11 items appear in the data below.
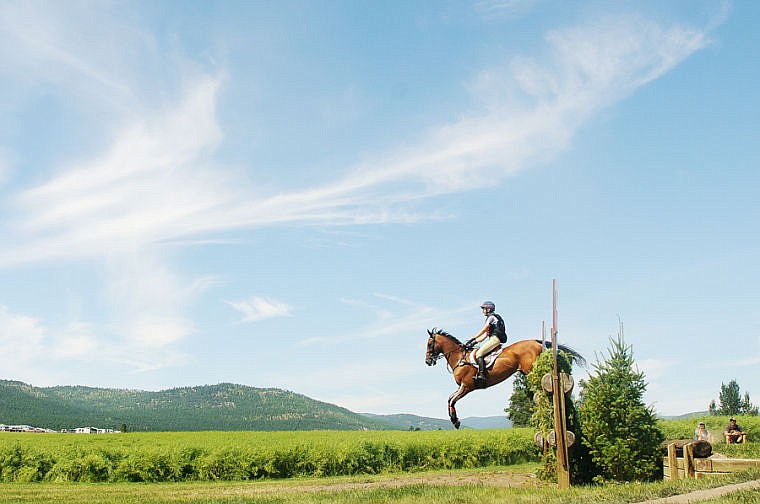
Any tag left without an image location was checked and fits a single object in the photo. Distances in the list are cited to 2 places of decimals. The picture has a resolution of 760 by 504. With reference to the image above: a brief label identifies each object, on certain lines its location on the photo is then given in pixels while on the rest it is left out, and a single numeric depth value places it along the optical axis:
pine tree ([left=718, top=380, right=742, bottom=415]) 108.16
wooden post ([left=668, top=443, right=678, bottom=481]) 15.58
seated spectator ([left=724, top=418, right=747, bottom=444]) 26.59
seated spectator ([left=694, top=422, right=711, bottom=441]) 23.19
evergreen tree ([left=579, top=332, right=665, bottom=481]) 15.64
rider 17.64
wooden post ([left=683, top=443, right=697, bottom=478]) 15.42
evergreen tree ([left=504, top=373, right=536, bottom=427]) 51.19
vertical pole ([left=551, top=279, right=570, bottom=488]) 14.88
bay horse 17.52
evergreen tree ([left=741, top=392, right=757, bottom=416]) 99.03
